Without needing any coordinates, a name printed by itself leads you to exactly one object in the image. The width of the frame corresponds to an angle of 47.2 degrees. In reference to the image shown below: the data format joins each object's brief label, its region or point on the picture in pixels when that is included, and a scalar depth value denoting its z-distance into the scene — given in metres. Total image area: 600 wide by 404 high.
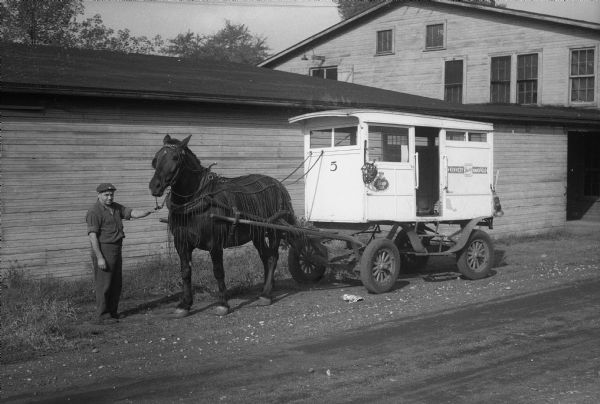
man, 9.54
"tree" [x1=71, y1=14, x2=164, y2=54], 42.31
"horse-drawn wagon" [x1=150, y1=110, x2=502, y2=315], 10.01
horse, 9.56
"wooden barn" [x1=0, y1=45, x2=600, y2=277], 12.12
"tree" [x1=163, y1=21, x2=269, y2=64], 67.44
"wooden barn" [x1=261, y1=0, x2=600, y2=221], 22.55
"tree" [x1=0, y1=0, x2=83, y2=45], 37.47
